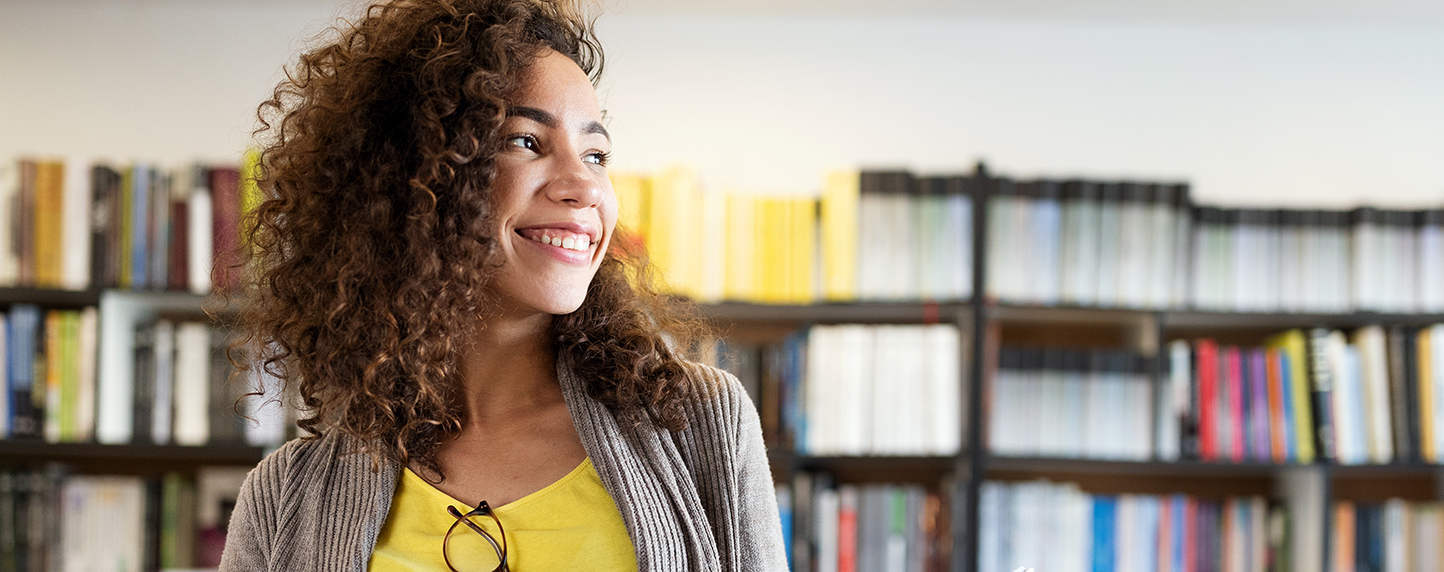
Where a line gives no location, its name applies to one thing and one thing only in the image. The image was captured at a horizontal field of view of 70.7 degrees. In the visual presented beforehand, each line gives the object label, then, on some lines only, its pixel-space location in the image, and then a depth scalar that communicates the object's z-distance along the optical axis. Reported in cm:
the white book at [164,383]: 227
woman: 90
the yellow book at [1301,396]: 231
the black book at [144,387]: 227
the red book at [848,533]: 232
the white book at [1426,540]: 233
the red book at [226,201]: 227
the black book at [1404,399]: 229
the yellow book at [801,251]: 233
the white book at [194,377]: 227
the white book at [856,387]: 231
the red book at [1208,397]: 231
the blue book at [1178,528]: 235
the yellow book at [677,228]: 230
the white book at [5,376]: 223
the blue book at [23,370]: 223
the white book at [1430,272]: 232
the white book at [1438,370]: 227
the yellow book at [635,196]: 226
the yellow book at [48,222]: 225
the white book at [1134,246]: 232
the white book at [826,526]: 232
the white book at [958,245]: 232
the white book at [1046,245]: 233
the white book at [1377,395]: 229
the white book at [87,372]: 223
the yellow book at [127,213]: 227
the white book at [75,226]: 225
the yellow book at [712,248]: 232
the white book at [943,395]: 231
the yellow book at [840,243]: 231
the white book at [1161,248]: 231
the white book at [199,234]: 227
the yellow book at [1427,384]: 228
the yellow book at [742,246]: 233
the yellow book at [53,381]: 223
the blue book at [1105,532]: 234
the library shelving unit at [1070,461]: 229
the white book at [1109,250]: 232
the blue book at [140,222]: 226
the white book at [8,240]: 224
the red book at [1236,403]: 231
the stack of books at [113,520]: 227
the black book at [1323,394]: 229
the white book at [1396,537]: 233
